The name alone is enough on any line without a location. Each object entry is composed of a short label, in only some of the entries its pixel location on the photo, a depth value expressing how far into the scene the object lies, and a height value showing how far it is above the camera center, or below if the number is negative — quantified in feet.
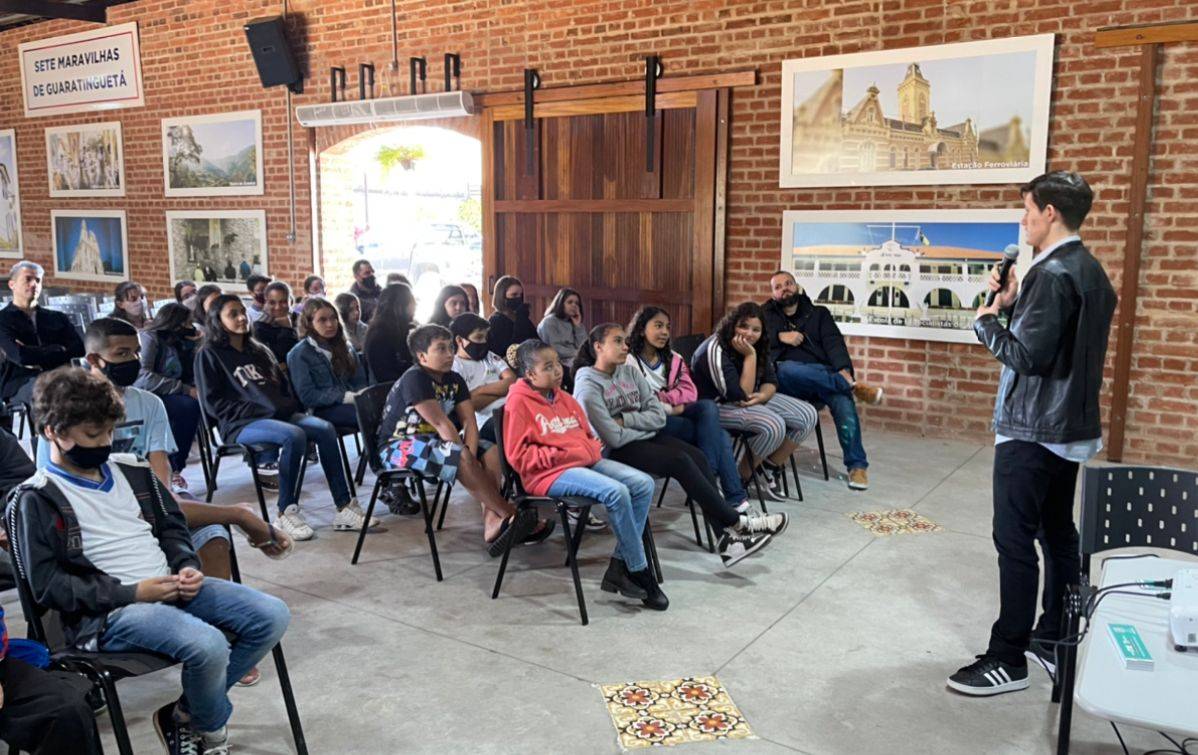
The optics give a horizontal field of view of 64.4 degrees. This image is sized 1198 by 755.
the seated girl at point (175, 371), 17.81 -2.49
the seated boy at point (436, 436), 13.96 -2.90
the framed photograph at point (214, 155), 32.76 +3.03
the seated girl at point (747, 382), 16.61 -2.43
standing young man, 9.21 -1.49
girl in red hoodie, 12.25 -2.94
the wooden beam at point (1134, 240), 18.74 +0.14
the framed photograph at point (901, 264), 20.80 -0.41
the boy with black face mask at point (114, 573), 7.81 -2.80
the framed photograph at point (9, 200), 40.55 +1.70
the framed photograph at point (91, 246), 37.35 -0.21
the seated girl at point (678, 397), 15.08 -2.52
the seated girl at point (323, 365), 17.02 -2.23
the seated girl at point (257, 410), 15.48 -2.83
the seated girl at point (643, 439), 13.65 -2.88
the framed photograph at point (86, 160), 36.86 +3.15
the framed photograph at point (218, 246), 33.24 -0.17
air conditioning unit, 27.55 +3.95
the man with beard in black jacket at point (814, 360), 18.35 -2.30
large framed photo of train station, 19.95 +2.87
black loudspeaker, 30.45 +6.04
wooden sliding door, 24.21 +1.06
